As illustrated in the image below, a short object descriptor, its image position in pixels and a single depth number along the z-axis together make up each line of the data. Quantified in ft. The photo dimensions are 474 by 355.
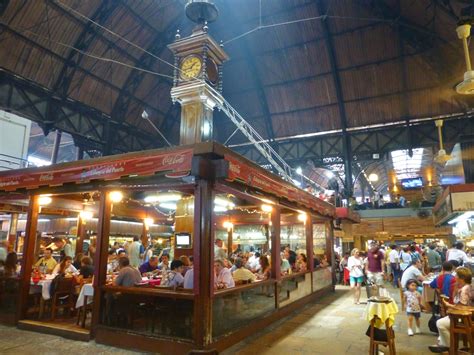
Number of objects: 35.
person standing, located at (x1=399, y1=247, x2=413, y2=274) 39.70
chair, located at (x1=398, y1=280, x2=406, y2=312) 25.27
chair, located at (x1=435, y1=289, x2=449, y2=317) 16.31
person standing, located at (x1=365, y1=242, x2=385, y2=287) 28.66
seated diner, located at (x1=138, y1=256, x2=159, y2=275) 28.40
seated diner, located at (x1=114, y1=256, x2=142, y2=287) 18.84
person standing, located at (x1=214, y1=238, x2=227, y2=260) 34.65
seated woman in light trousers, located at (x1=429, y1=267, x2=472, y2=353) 15.88
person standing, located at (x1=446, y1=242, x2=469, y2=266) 26.70
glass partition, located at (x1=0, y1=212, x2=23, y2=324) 21.24
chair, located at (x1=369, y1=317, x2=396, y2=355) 14.84
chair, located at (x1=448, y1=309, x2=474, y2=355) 14.49
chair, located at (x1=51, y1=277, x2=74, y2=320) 21.11
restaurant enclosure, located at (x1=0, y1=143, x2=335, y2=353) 15.83
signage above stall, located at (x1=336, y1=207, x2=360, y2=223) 43.86
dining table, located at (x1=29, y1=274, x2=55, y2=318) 21.24
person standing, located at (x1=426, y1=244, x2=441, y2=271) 38.95
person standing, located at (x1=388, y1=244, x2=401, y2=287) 41.22
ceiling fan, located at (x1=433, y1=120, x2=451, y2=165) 33.13
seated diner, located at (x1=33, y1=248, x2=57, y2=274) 26.72
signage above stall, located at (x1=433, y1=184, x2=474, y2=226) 33.24
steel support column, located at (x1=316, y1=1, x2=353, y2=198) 48.26
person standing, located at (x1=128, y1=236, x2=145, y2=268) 35.70
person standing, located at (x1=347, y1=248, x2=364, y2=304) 30.07
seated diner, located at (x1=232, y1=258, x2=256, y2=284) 21.16
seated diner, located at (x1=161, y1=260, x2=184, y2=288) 18.30
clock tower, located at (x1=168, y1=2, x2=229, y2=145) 24.79
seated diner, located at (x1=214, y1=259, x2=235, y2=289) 18.54
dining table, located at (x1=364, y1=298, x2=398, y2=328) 14.71
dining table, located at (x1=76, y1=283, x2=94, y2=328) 19.51
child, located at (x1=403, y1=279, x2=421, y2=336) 19.48
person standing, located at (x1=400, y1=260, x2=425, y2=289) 22.18
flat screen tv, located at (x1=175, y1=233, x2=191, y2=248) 25.90
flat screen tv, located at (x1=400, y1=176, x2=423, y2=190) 70.28
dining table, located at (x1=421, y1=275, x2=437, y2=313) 22.49
